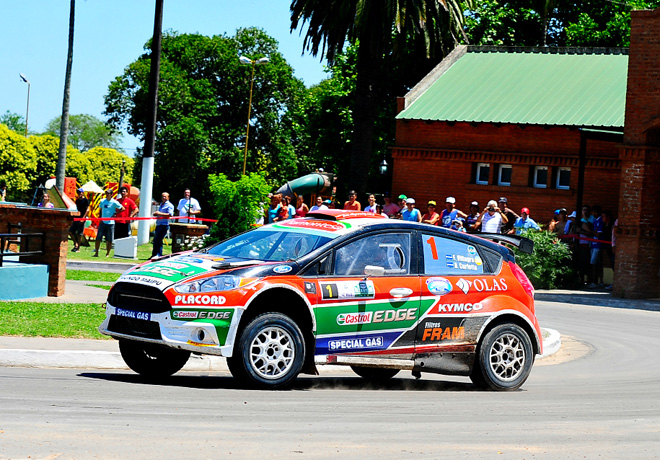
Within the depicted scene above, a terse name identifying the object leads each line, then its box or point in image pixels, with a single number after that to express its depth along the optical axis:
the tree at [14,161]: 93.88
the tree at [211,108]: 79.38
